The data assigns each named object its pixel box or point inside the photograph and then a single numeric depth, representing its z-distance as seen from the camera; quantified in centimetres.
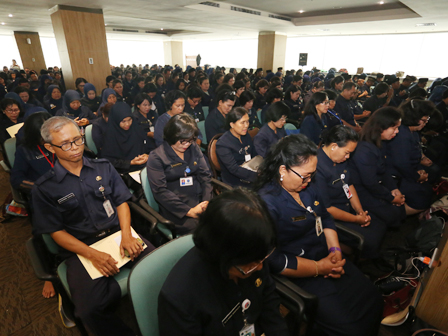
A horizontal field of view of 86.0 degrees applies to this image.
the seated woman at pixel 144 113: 388
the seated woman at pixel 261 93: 615
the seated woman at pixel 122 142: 290
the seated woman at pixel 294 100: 524
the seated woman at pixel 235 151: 271
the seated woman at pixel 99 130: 320
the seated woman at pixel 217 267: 85
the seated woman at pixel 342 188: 198
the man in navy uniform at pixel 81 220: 145
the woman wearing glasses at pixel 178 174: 210
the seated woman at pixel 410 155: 273
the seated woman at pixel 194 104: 471
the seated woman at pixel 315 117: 356
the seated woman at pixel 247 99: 422
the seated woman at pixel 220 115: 373
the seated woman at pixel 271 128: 294
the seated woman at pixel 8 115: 338
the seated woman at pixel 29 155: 223
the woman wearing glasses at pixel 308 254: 140
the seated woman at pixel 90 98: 543
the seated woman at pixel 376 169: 231
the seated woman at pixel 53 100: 530
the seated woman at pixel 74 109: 431
